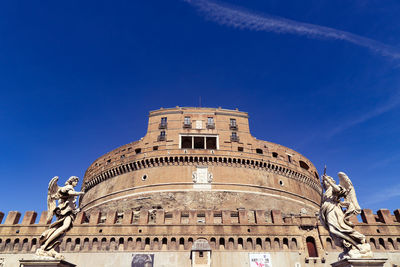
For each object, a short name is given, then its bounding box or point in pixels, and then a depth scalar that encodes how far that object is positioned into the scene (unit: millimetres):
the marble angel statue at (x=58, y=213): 7434
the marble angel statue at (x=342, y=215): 7312
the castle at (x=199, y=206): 23375
